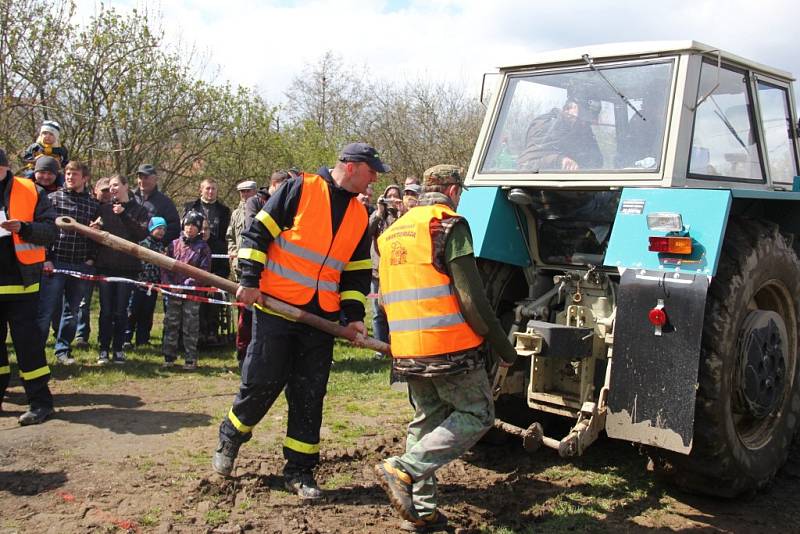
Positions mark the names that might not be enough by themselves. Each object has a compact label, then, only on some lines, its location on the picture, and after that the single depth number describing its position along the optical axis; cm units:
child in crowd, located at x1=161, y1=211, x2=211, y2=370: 731
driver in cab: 466
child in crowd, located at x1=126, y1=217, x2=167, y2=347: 781
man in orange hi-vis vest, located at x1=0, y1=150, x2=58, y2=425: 514
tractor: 378
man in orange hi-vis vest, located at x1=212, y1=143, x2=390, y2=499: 408
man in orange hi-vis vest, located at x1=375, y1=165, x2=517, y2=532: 356
